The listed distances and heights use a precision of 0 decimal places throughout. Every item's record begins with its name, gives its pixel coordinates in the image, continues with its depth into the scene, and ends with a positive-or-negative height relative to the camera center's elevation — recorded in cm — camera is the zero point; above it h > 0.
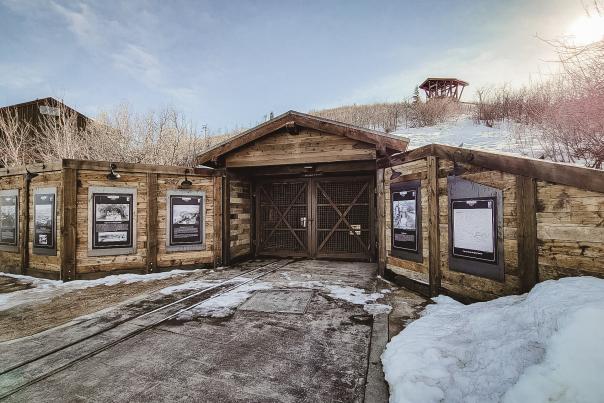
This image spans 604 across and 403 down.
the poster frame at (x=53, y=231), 734 -41
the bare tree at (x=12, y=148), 1610 +385
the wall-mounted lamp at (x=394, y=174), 655 +82
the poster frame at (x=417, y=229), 584 -39
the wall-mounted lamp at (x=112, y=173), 740 +104
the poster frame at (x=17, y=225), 805 -30
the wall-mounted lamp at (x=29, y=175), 782 +109
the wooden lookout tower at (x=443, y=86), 2748 +1195
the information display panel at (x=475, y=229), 448 -32
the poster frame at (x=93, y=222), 725 -19
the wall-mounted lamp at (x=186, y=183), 813 +84
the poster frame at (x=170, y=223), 798 -27
